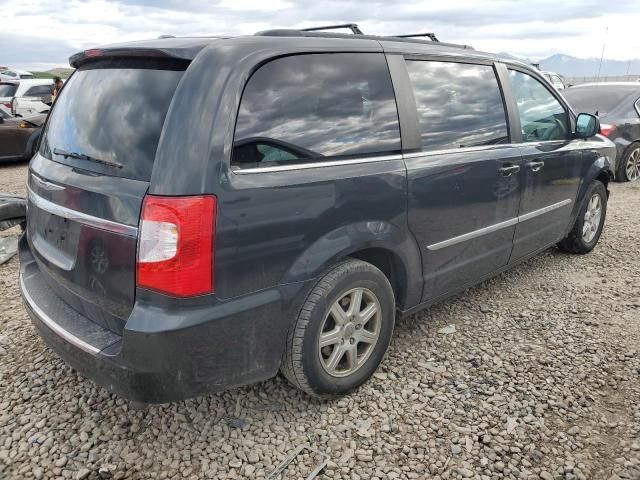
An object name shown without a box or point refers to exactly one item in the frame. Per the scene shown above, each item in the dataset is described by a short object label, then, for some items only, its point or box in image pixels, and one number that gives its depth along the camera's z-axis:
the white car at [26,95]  12.66
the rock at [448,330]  3.29
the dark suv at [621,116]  7.70
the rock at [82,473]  2.11
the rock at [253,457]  2.21
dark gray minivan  1.91
